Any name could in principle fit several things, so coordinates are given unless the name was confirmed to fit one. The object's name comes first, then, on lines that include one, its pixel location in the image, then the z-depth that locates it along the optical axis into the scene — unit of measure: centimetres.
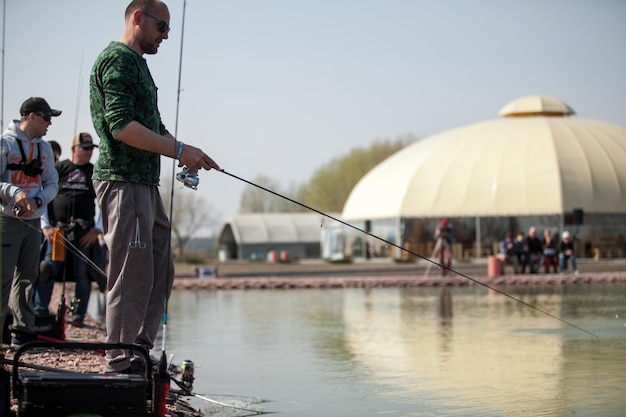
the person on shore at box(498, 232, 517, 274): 3766
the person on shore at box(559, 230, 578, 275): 3569
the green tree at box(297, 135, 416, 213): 10925
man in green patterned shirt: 561
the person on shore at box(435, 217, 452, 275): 3177
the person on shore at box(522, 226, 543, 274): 3591
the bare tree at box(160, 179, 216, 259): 11909
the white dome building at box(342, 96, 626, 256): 6062
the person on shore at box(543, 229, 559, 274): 3658
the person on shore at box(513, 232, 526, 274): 3572
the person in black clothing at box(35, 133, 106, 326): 1053
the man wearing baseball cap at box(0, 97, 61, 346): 781
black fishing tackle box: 439
